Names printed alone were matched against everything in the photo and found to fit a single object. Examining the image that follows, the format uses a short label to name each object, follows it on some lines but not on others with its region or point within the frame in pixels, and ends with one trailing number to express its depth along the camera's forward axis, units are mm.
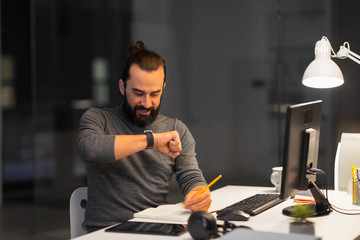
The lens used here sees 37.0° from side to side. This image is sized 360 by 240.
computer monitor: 2104
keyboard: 2312
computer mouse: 2152
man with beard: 2564
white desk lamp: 2541
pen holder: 2512
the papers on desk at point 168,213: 2166
